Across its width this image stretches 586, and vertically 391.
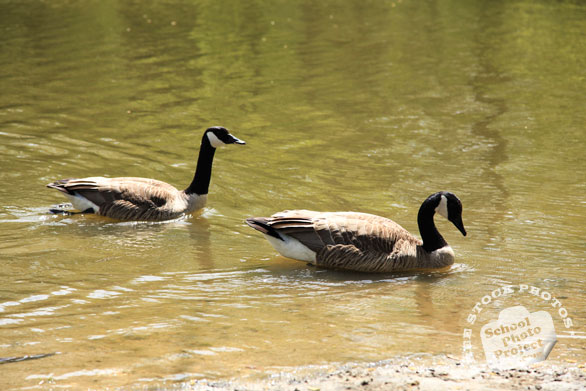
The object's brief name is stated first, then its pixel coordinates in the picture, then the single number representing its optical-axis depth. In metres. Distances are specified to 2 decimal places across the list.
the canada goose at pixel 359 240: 17.39
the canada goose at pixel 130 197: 21.36
